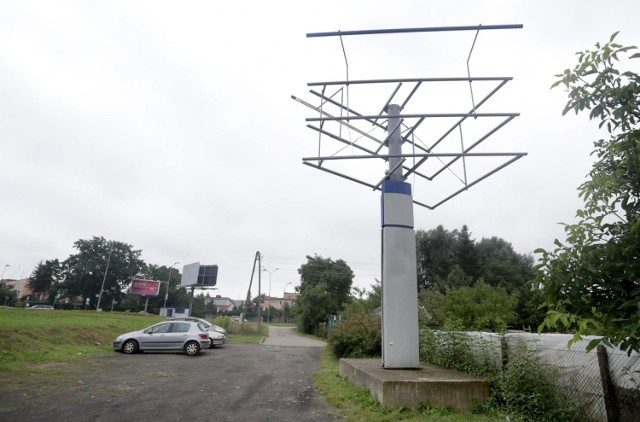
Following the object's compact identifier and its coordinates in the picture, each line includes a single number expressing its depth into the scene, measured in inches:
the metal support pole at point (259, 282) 1367.7
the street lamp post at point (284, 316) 4173.0
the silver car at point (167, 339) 625.3
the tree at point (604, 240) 112.3
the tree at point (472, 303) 778.8
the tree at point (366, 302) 1037.2
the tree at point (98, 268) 3174.2
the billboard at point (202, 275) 2123.5
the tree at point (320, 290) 1705.2
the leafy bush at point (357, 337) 582.6
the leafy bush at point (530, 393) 227.6
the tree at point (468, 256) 1642.5
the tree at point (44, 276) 3617.1
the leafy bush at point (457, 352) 311.3
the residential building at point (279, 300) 5731.3
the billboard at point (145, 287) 2800.2
